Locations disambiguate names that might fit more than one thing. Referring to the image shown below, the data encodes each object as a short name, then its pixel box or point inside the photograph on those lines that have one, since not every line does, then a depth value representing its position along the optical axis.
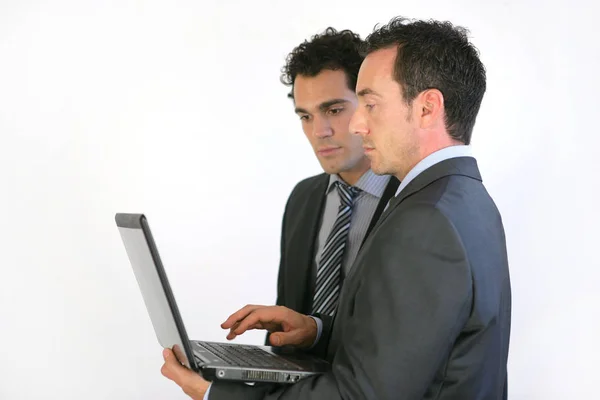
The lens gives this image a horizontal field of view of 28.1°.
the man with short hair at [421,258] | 1.56
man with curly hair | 2.12
